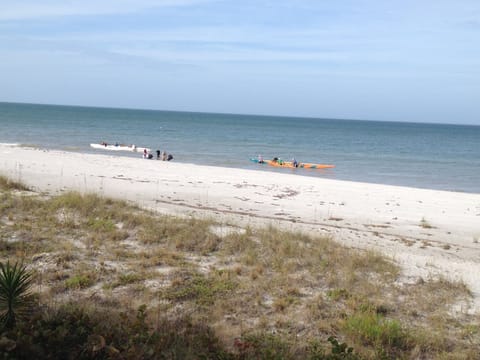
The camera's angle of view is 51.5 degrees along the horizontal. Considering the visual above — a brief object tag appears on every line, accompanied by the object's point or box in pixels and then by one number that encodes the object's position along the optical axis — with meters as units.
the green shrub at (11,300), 4.23
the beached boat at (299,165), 32.91
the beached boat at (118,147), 38.13
